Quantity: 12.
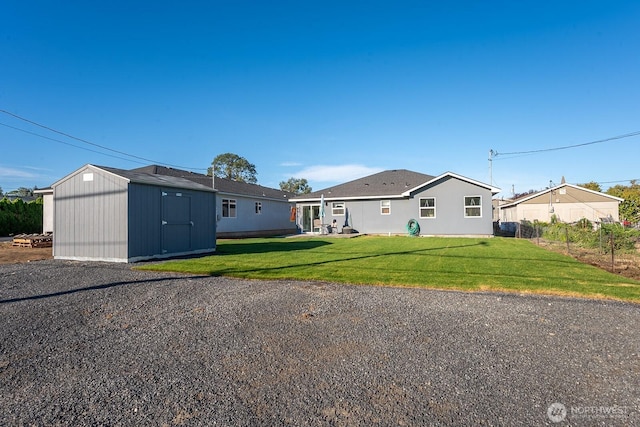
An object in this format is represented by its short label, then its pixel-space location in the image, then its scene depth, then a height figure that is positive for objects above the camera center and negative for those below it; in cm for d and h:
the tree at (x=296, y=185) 6644 +735
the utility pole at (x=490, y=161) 3377 +571
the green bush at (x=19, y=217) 2148 +70
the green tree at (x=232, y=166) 5816 +973
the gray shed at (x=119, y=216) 1008 +31
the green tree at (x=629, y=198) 3303 +239
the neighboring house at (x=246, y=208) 2058 +109
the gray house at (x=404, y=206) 1970 +98
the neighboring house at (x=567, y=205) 2923 +126
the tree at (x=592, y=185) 4934 +479
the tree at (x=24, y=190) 6332 +729
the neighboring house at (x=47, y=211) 1977 +94
